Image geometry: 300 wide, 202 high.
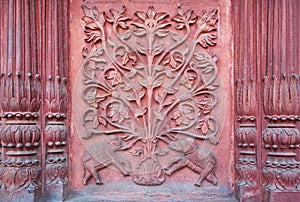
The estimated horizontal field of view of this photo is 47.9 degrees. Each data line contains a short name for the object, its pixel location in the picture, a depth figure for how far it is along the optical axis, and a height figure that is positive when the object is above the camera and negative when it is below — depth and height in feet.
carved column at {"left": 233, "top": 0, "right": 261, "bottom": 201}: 9.03 +0.06
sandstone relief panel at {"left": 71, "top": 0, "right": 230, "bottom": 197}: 9.43 +0.15
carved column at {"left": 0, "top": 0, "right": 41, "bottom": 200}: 8.48 -0.06
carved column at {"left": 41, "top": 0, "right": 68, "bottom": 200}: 8.98 -0.10
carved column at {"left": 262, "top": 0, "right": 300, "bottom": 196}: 8.63 +0.00
